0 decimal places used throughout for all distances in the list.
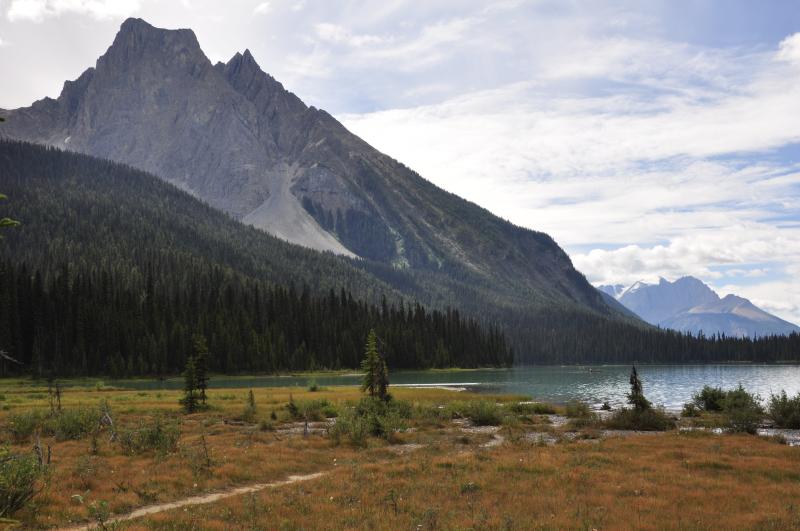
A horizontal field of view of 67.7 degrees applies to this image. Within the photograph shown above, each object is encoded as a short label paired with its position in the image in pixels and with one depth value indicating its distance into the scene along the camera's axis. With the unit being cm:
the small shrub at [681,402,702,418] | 5279
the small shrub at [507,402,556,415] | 5425
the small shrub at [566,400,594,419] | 4928
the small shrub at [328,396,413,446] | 3644
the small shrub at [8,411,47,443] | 3672
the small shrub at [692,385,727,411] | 5711
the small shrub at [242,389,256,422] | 4972
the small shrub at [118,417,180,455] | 3228
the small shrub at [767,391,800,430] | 4266
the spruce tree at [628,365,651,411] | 4406
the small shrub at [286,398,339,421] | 5175
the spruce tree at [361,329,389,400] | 4825
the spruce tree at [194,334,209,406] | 5912
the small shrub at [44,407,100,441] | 3812
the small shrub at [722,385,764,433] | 3842
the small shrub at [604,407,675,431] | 4228
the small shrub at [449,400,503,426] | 4819
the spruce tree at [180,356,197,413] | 5581
